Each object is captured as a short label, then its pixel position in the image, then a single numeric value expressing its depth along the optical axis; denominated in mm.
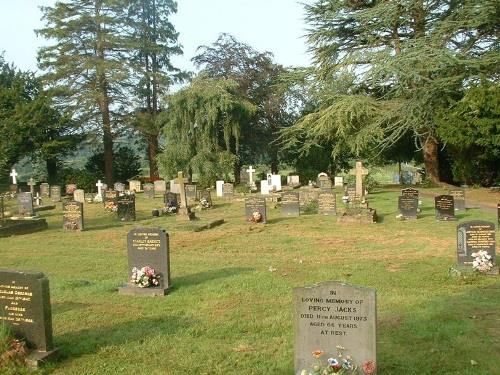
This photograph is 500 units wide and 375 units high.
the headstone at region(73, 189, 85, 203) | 27250
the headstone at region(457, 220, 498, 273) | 9195
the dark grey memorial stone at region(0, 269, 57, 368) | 5746
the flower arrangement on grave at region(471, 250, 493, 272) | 8945
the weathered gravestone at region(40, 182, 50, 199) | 33500
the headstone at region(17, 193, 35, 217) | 22125
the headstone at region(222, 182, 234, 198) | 27516
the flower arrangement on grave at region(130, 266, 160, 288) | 8320
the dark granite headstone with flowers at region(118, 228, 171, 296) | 8336
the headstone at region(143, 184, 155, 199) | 30891
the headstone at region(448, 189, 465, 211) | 19219
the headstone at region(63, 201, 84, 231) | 17172
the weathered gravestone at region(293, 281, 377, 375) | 4527
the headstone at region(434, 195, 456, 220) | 16953
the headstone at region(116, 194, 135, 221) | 19672
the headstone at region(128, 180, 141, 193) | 36875
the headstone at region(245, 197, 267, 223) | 17500
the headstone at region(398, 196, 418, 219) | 17703
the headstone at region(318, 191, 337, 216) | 19469
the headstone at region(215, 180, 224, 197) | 29311
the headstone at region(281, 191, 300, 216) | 19500
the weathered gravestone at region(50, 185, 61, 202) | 30598
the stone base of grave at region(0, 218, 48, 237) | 16281
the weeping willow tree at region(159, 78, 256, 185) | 34688
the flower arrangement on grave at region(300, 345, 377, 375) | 4453
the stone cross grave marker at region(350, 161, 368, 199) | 18781
